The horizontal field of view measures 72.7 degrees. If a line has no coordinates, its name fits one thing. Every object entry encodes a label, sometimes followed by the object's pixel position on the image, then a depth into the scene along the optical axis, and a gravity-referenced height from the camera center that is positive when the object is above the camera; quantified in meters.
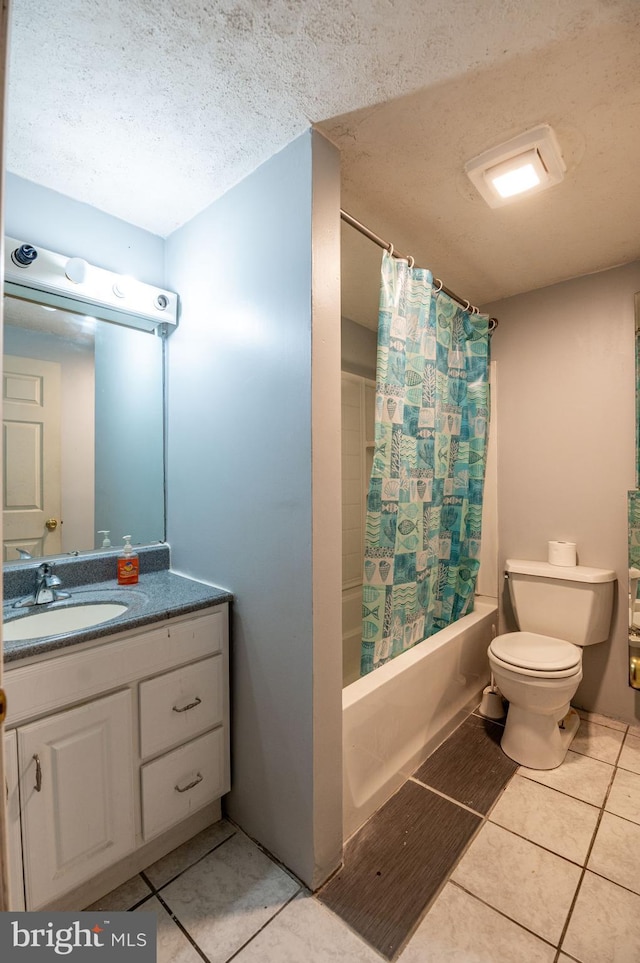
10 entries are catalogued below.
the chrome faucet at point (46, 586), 1.46 -0.37
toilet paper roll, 2.26 -0.39
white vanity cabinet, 1.12 -0.79
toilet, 1.82 -0.78
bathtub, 1.52 -0.96
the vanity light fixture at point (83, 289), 1.49 +0.71
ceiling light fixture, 1.35 +1.04
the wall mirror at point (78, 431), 1.57 +0.19
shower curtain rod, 1.53 +0.90
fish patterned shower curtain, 1.72 +0.06
